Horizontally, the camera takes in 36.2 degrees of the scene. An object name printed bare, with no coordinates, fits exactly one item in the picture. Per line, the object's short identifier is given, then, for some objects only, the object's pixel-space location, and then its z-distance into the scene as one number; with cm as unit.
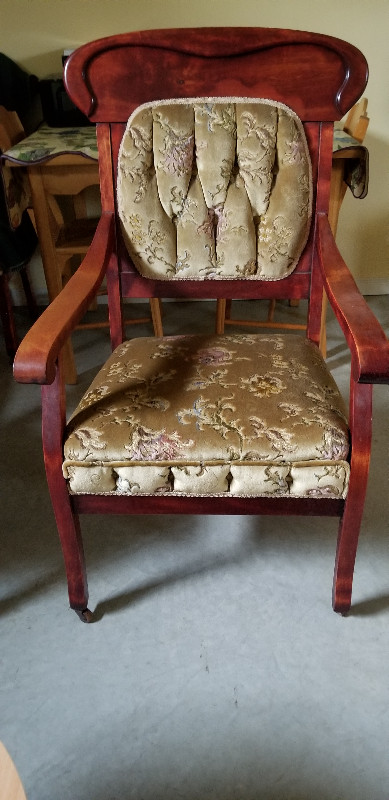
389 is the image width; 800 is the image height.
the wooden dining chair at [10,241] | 182
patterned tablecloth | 169
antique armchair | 99
